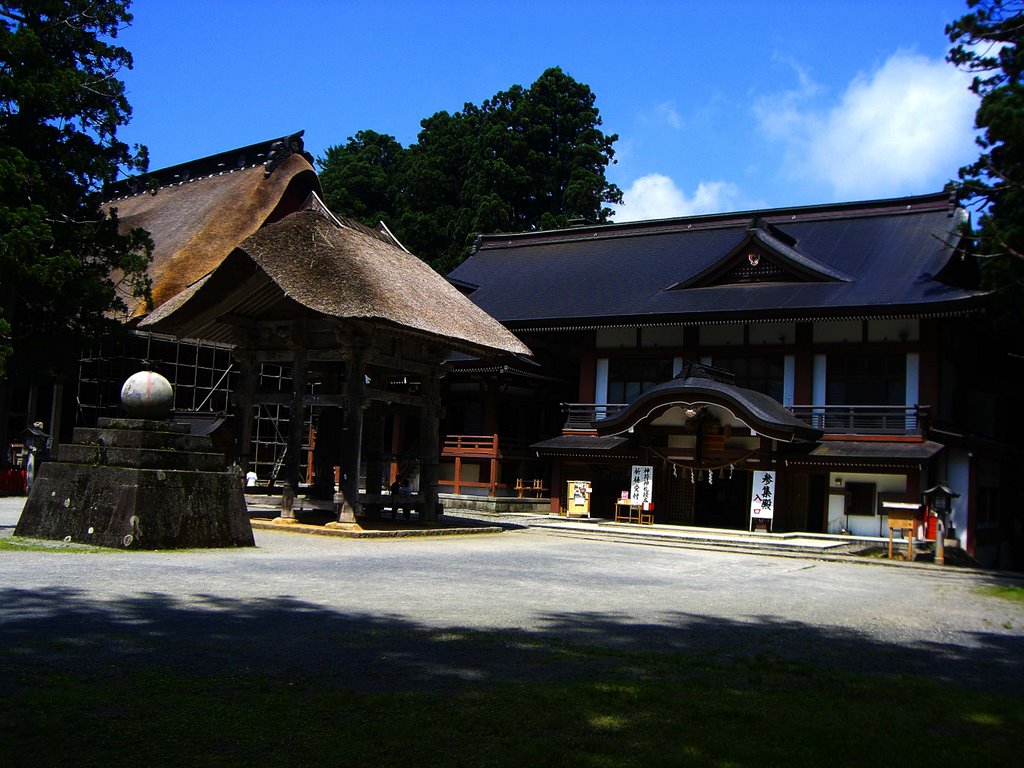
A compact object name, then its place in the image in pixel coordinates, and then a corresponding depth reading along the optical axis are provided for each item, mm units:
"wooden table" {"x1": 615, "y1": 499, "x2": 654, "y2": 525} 25427
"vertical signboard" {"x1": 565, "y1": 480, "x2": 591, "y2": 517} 26969
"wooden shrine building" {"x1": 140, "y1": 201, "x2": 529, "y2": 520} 16031
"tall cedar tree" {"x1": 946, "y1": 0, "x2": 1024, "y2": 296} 16547
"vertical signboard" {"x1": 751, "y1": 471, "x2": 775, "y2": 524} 23234
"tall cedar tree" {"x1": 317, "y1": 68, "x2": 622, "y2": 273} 49281
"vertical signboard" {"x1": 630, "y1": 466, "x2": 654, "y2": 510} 25562
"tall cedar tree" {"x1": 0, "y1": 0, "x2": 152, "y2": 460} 19641
